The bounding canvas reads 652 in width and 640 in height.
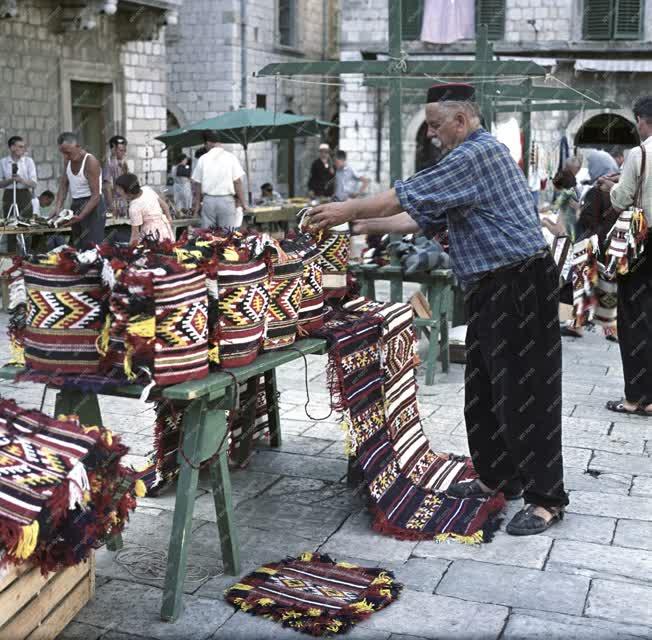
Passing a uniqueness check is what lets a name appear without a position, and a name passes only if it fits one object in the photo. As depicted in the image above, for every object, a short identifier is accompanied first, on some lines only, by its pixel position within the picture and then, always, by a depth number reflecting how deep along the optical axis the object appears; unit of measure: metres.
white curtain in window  13.01
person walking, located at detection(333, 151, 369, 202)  17.34
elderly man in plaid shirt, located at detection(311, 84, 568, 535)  3.96
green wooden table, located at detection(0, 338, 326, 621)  3.39
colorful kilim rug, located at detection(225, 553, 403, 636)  3.38
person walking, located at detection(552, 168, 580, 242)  10.95
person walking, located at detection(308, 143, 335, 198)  19.42
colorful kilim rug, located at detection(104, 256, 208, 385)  3.18
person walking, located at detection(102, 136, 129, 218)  14.44
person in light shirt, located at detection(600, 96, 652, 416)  5.96
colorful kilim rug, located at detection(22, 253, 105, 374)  3.33
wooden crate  2.92
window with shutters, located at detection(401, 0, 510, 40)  22.11
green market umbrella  14.91
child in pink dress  9.79
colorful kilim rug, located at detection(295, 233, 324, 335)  4.18
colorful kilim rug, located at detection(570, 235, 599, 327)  6.55
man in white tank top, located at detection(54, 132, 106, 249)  10.23
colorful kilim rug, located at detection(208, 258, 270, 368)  3.44
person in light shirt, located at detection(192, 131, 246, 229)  12.68
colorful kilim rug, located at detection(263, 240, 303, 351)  3.82
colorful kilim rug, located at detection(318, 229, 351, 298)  4.68
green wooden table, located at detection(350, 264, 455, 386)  7.06
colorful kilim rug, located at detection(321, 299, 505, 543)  4.24
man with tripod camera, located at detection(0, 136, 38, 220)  13.16
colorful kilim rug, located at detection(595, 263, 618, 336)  6.52
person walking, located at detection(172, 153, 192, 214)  16.69
